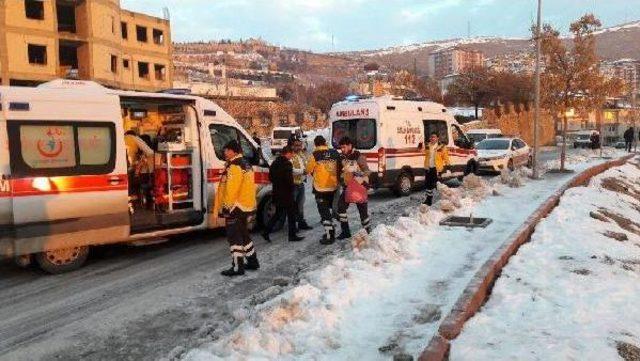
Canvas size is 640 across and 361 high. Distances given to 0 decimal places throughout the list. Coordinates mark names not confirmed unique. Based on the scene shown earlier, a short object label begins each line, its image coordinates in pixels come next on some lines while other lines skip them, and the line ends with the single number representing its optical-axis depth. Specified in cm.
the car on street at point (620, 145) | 5321
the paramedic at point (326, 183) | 962
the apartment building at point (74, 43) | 3897
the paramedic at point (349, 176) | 929
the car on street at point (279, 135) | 4047
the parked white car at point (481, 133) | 3067
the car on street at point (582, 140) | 5265
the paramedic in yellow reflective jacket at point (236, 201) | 743
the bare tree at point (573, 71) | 2023
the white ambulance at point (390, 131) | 1416
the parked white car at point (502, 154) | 2138
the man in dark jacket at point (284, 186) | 972
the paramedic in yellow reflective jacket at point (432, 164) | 1273
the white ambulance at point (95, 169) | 722
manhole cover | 1015
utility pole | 1797
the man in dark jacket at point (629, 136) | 3850
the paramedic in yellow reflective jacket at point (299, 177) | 1042
